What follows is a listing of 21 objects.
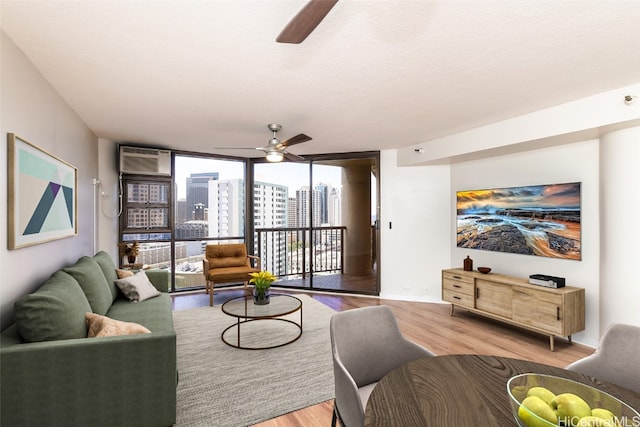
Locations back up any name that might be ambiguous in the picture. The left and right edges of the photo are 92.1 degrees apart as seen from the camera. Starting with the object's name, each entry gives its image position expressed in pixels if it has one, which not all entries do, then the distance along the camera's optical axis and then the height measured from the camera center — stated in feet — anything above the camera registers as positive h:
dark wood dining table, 3.25 -2.17
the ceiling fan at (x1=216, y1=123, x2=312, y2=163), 10.61 +2.43
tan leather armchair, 14.82 -2.61
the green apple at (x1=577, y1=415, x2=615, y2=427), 2.48 -1.69
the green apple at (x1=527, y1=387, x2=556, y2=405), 2.95 -1.75
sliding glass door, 18.11 -0.47
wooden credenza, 9.98 -3.17
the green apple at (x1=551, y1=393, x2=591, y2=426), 2.63 -1.70
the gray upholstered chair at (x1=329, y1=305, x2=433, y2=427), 5.11 -2.29
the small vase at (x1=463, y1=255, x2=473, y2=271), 13.51 -2.19
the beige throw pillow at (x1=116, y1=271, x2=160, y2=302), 10.44 -2.52
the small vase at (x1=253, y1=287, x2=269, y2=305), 10.98 -2.90
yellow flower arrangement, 10.93 -2.32
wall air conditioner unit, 14.85 +2.69
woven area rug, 6.96 -4.40
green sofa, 5.07 -2.73
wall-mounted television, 10.86 -0.23
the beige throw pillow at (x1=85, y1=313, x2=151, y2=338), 6.14 -2.31
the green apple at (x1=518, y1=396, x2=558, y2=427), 2.68 -1.77
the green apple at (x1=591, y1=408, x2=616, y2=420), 2.58 -1.70
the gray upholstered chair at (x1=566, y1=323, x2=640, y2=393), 4.58 -2.24
